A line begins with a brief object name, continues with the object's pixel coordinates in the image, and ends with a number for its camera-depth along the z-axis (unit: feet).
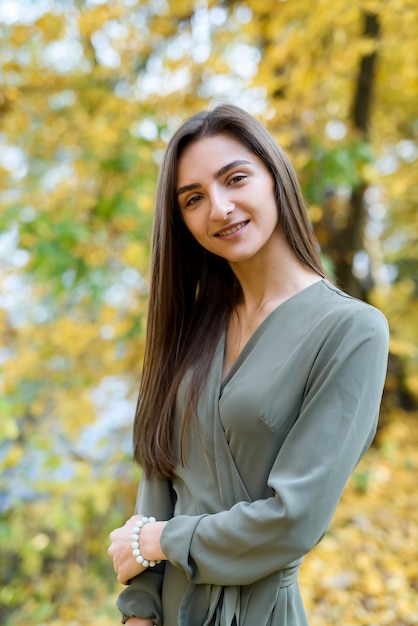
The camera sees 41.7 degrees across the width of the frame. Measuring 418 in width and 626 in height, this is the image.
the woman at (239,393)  3.16
